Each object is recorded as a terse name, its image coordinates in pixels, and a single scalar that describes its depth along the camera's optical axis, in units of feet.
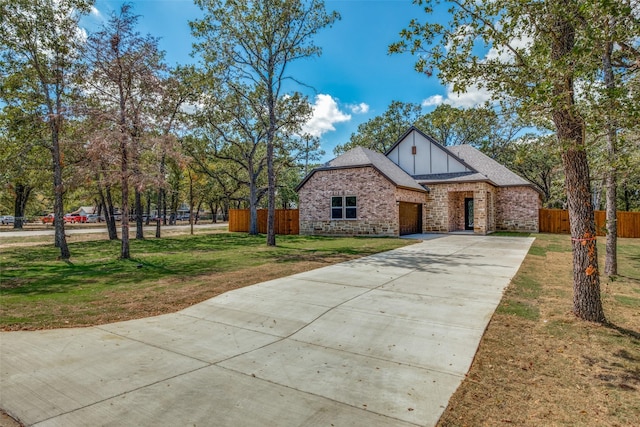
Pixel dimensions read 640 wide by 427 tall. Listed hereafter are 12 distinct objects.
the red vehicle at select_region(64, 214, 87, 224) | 149.69
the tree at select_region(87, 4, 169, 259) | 35.78
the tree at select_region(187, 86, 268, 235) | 71.67
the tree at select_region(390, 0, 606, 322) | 14.65
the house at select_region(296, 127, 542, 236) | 65.36
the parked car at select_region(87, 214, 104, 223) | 158.32
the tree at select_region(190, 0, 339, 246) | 52.37
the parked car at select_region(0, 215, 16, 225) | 148.77
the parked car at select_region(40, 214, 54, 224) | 141.90
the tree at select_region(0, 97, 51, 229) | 41.52
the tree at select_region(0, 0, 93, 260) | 36.14
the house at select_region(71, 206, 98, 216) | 219.37
